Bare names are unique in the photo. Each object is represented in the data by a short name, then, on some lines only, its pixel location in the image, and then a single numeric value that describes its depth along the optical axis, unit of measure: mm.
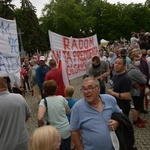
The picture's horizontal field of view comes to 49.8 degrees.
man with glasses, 1704
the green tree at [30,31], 27976
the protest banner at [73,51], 3957
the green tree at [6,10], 24279
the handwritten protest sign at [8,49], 2968
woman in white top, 2285
